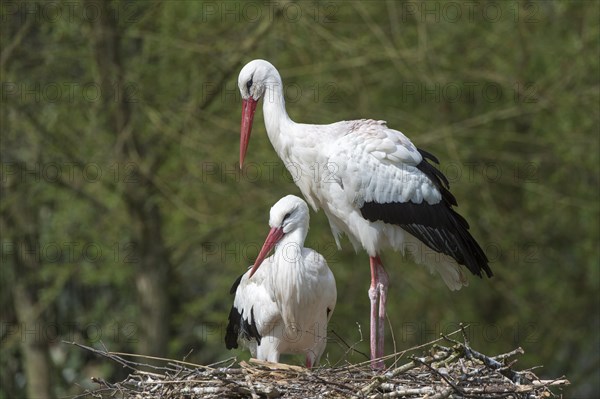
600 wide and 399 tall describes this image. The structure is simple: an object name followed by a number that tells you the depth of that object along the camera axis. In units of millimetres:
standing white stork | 16141
